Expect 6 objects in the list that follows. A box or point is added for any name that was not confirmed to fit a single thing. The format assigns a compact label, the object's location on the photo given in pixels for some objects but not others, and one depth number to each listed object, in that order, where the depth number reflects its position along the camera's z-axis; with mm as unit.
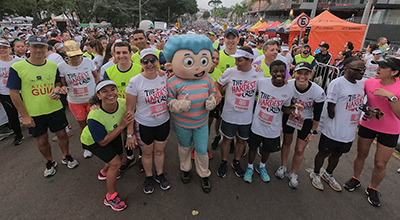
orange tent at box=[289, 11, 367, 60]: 10812
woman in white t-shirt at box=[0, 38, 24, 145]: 4004
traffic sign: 8445
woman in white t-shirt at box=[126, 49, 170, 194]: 2721
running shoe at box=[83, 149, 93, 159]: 4012
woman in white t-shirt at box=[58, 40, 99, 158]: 3551
